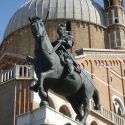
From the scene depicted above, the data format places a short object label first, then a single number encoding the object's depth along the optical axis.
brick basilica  17.92
